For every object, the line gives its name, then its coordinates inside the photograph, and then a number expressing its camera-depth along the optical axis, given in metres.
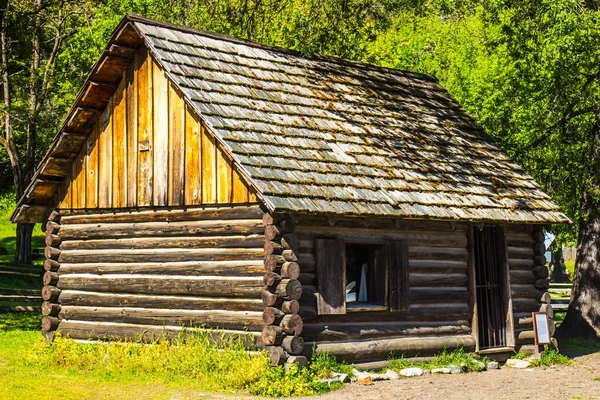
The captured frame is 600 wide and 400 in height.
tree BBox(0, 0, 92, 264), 28.83
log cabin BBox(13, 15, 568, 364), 13.59
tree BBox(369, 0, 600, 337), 18.67
